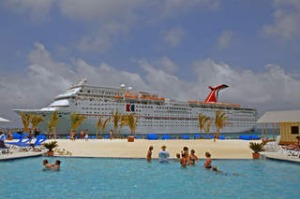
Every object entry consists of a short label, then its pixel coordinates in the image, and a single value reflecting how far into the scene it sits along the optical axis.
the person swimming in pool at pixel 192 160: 12.48
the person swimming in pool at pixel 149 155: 13.74
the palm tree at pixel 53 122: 32.00
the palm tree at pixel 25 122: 34.42
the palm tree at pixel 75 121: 30.77
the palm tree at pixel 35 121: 33.53
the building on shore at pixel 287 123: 18.23
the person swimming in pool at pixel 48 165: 11.30
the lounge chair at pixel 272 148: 15.59
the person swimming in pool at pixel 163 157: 13.37
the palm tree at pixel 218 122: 31.27
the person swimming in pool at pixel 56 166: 11.28
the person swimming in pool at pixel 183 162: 12.17
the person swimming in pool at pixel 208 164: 11.52
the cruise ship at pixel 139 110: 48.03
